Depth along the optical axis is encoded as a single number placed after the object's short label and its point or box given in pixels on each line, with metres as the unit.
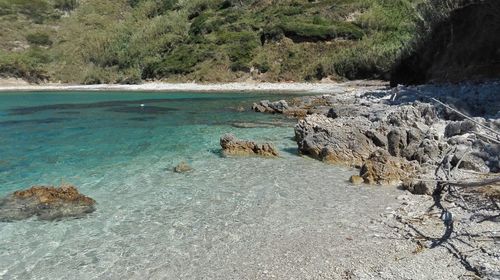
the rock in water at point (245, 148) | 16.64
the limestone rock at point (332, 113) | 23.74
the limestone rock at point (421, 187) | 10.55
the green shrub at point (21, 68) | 84.56
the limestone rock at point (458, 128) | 15.13
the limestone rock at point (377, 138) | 15.73
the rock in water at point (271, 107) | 30.98
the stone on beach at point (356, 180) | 12.26
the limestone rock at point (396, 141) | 15.03
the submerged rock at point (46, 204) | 10.33
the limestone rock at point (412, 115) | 18.16
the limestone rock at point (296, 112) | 29.07
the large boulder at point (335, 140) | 15.15
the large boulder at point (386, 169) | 12.04
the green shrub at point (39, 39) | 103.62
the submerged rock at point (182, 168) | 14.58
